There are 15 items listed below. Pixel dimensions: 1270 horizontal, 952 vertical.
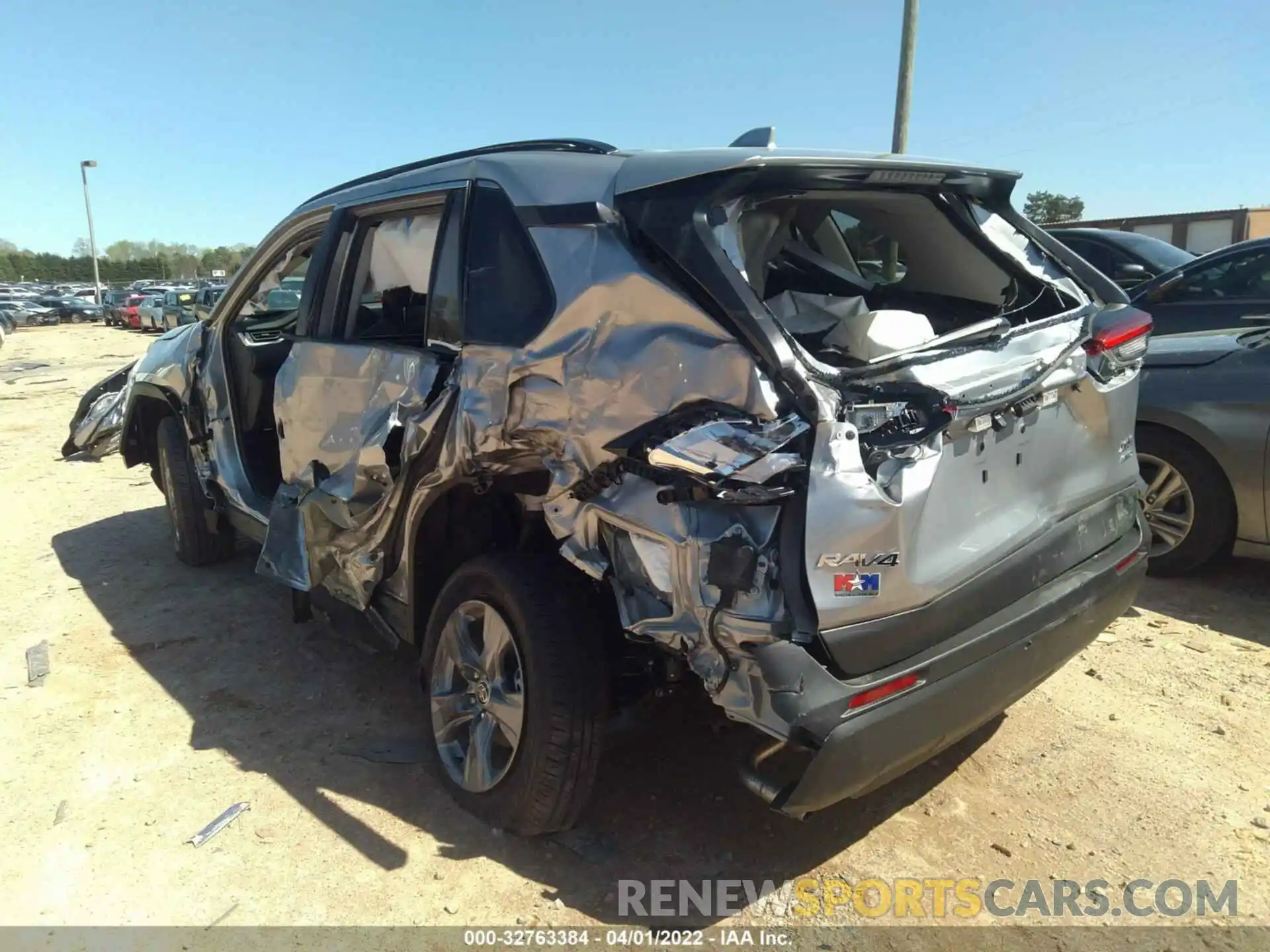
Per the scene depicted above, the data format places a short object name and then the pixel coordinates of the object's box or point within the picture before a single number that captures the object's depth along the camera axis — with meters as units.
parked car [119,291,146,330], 35.72
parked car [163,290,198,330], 31.41
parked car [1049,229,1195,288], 7.68
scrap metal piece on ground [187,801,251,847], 2.90
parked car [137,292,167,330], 33.97
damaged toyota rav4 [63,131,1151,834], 2.07
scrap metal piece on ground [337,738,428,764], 3.34
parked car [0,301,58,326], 40.44
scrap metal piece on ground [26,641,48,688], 4.04
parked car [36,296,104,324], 45.09
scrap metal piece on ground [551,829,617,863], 2.75
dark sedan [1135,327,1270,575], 4.12
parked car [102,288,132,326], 39.72
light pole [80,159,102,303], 51.25
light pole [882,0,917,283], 10.58
